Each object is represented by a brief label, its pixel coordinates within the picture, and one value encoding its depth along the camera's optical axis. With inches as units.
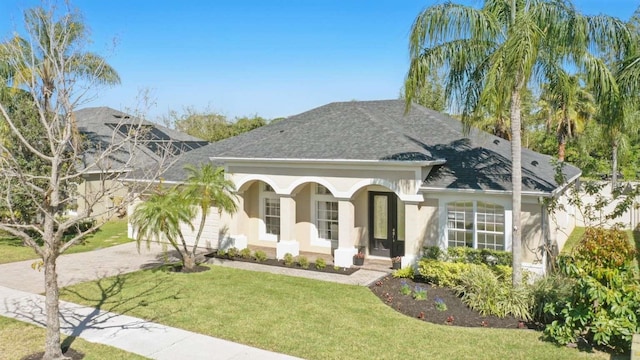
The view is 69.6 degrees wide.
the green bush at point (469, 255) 581.0
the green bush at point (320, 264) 667.4
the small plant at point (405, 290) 541.7
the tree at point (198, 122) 2440.9
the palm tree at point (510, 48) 446.9
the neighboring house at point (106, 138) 1153.4
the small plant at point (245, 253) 743.7
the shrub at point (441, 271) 557.3
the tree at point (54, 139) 327.9
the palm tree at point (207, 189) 648.4
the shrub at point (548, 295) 446.5
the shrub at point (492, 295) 468.4
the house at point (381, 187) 620.7
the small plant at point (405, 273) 622.8
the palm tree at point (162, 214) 598.2
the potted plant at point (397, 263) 664.4
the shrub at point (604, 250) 454.0
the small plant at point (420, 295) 519.2
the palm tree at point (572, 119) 1198.9
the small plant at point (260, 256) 724.7
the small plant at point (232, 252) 747.4
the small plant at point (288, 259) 691.4
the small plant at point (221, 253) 757.3
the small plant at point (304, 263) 677.3
